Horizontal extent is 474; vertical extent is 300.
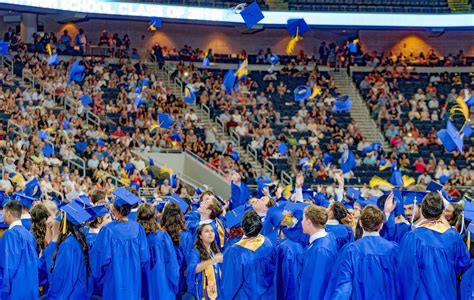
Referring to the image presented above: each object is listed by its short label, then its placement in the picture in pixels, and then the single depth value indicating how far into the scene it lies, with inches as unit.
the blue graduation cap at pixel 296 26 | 1043.3
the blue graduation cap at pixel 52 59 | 1028.5
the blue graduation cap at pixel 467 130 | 1056.0
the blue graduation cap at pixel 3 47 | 980.6
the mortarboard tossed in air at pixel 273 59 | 1195.4
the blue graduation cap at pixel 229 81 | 1058.1
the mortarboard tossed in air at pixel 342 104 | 1054.9
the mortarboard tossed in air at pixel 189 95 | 1069.1
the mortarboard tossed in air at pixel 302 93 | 1070.4
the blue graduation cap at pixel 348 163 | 938.7
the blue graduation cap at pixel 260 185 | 542.4
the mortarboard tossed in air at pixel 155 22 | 1168.8
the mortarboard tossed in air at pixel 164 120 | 976.3
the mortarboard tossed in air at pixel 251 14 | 925.8
